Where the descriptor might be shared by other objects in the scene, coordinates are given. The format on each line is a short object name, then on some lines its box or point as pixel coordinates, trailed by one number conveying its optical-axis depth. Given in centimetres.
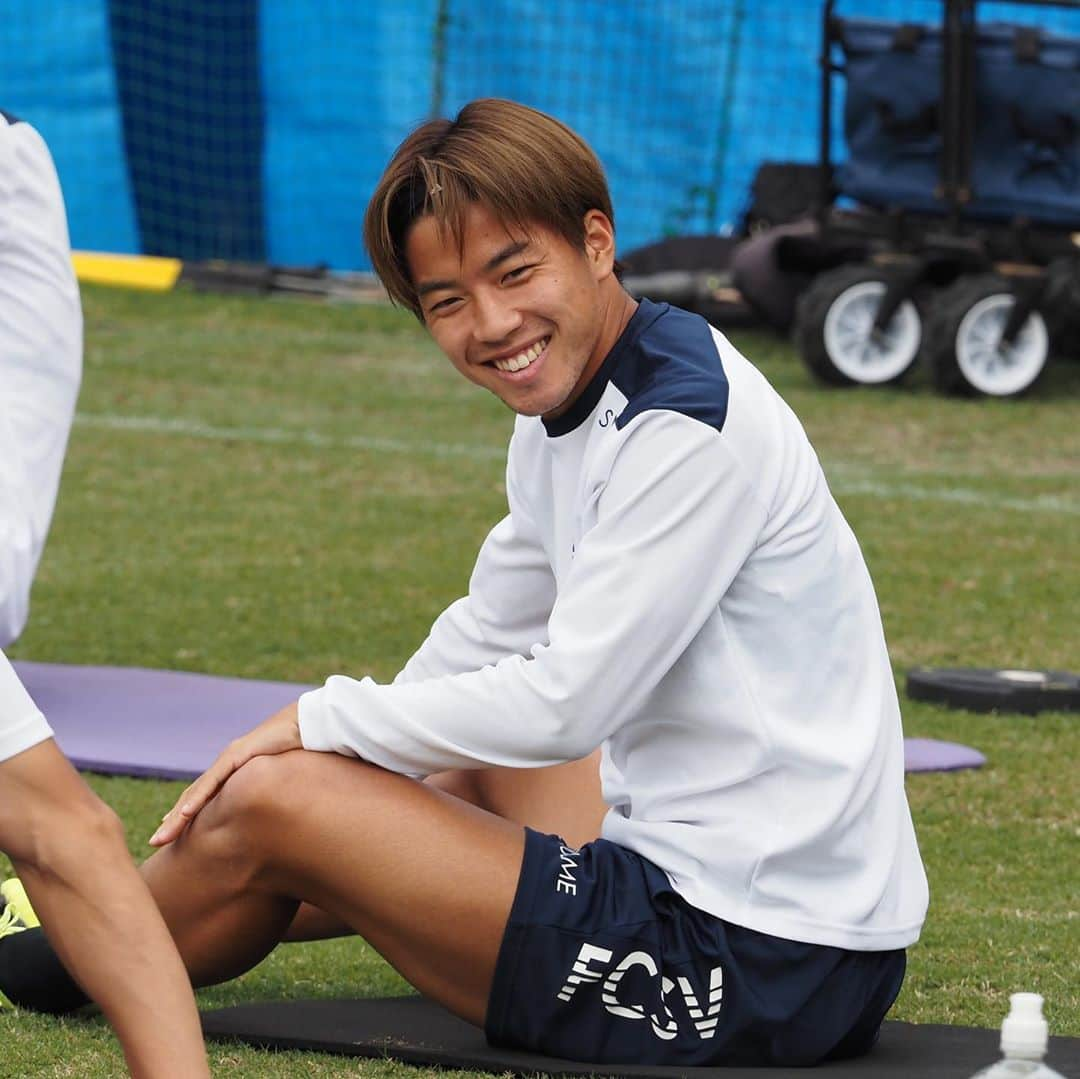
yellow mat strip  2253
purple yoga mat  845
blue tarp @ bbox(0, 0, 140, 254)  2239
